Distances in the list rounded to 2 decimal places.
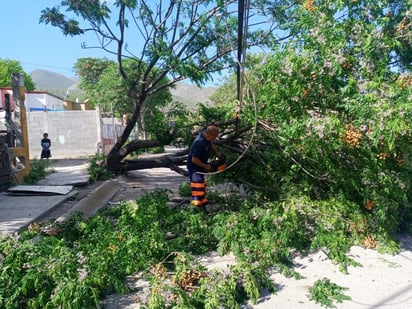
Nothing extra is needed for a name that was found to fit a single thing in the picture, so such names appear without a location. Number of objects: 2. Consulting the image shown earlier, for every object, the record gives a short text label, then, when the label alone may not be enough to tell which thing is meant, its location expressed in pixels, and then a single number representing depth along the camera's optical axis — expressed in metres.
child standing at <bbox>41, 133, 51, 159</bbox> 13.92
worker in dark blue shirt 5.09
